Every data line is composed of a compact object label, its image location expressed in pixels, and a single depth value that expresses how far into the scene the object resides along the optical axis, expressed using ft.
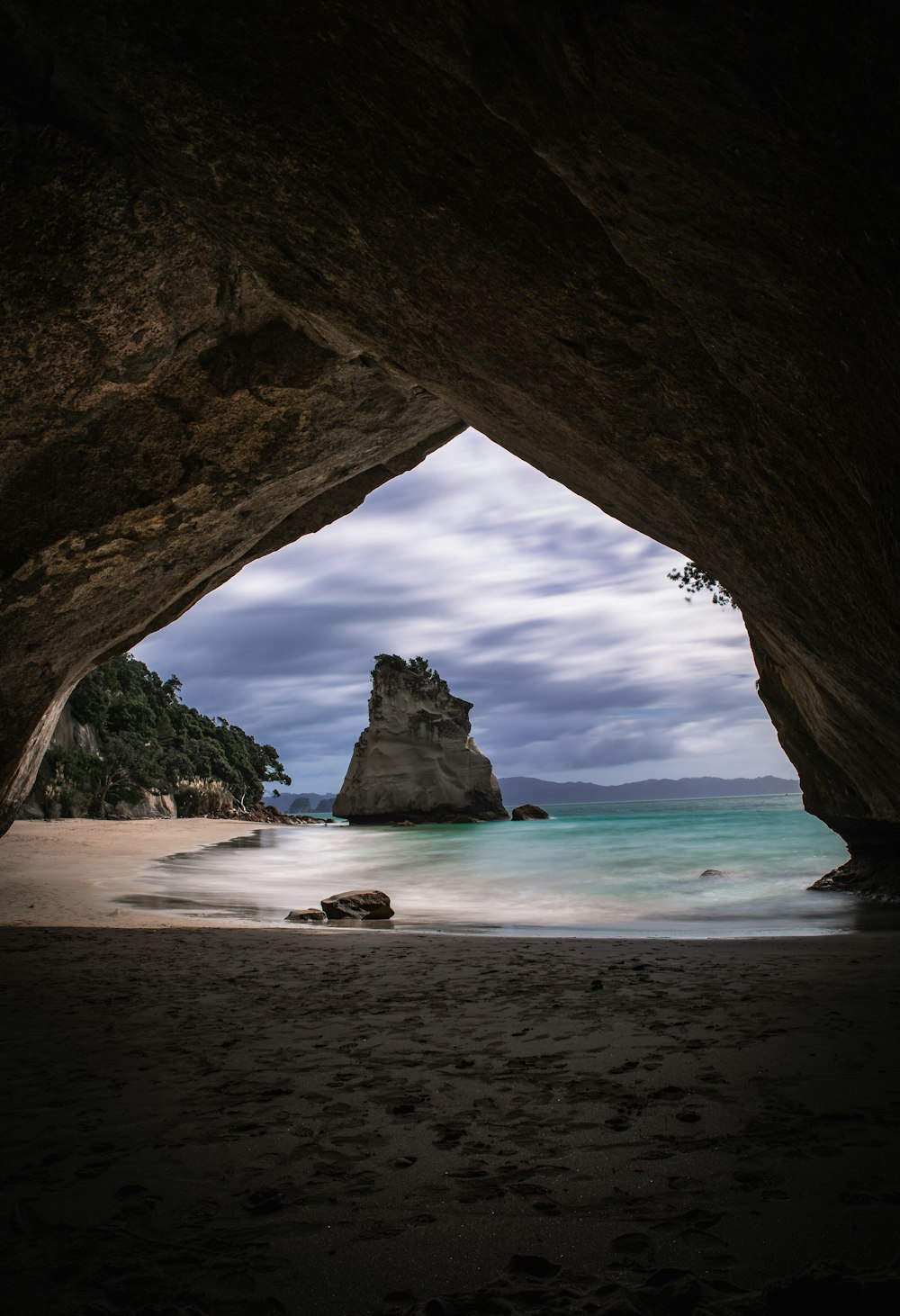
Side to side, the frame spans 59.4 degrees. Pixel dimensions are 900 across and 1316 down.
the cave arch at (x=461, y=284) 10.84
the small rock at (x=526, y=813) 243.19
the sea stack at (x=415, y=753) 208.03
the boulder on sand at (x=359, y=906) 39.83
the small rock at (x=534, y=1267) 7.86
